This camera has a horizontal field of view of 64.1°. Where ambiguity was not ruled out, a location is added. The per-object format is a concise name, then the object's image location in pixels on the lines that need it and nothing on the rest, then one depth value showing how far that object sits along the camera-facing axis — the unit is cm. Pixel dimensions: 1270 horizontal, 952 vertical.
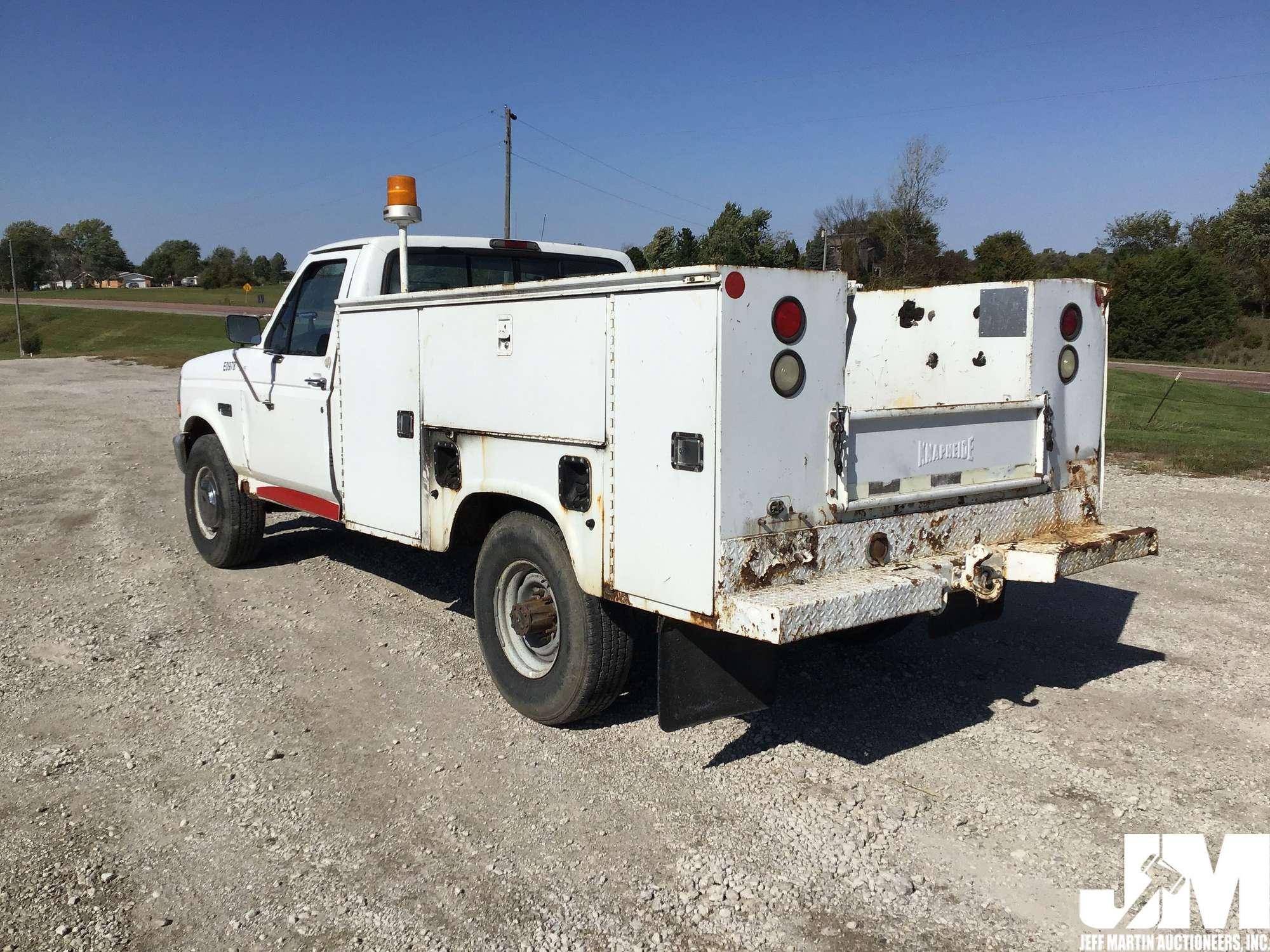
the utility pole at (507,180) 3322
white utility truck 355
